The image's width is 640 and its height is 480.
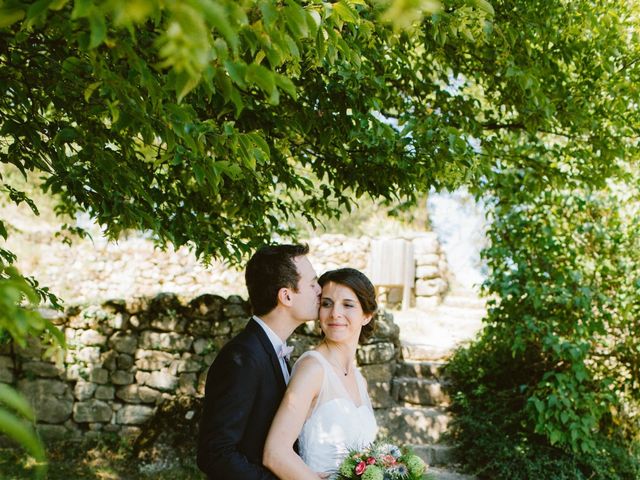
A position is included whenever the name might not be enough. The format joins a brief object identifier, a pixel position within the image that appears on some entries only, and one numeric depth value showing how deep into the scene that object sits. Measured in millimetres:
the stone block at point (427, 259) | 14352
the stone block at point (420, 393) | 7715
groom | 2297
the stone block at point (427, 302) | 13711
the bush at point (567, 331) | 5859
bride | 2420
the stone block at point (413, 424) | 7109
